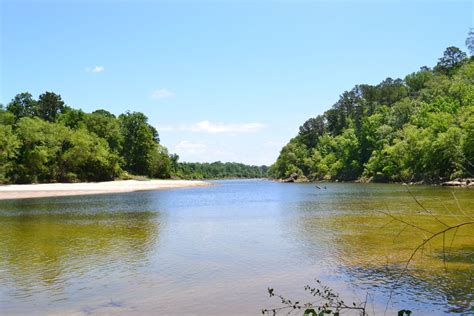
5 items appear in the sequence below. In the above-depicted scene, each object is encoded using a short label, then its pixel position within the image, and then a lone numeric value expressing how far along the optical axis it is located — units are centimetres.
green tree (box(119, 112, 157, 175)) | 12550
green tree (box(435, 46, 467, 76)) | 13025
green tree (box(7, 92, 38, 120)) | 11225
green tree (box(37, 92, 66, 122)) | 11719
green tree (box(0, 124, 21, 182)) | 7531
